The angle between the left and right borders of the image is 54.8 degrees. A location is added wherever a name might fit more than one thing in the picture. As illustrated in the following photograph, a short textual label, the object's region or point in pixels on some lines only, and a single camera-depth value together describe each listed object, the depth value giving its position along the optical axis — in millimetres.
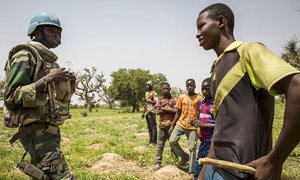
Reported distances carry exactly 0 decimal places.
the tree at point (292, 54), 39241
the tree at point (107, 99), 67125
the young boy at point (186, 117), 7312
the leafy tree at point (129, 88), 52125
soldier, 3145
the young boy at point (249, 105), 1588
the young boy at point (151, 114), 11047
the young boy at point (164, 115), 7842
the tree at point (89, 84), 57972
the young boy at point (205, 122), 6154
